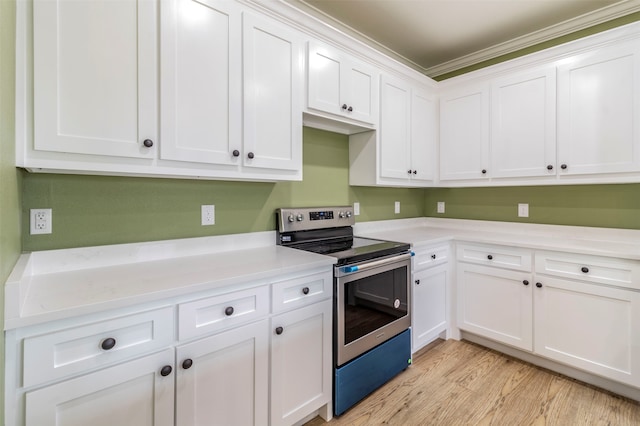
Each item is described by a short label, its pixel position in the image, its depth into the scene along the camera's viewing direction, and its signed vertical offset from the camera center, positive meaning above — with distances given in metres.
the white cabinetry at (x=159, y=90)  1.14 +0.55
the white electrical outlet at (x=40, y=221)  1.34 -0.04
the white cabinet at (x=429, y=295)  2.35 -0.67
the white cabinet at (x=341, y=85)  1.97 +0.89
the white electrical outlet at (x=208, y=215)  1.84 -0.02
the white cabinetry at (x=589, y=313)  1.88 -0.67
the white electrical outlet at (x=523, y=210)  2.76 +0.02
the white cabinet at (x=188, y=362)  0.94 -0.57
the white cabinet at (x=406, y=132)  2.52 +0.71
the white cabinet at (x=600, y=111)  2.05 +0.71
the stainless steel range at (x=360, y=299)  1.75 -0.55
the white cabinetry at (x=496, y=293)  2.29 -0.65
